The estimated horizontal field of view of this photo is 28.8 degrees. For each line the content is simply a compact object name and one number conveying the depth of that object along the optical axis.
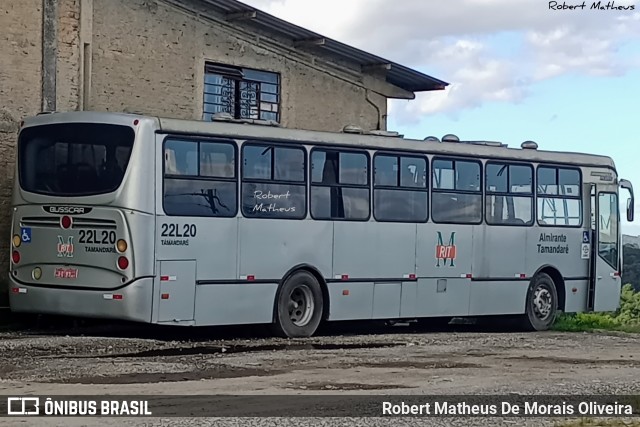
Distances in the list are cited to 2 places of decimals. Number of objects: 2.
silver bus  16.55
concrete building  20.44
